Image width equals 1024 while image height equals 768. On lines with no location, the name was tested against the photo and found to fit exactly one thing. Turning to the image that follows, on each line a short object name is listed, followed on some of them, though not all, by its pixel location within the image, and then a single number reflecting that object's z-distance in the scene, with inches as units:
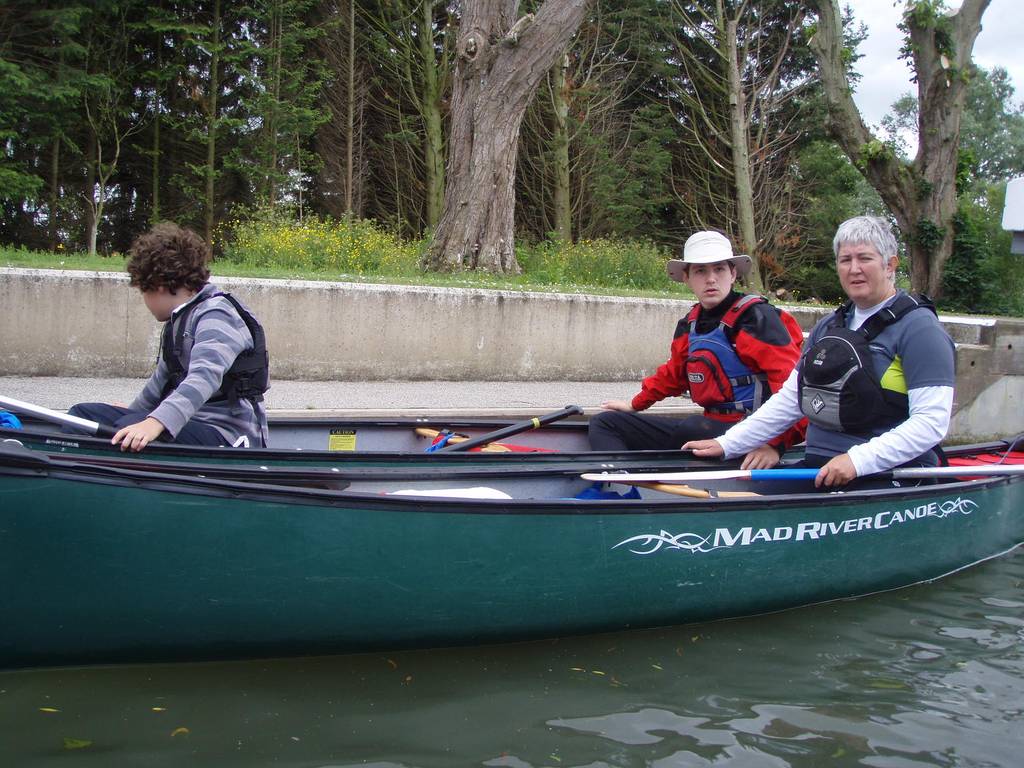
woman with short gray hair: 171.6
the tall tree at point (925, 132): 767.7
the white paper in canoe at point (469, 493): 168.1
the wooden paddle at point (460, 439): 212.3
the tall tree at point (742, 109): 949.8
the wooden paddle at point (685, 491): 181.3
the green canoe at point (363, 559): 137.0
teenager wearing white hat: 205.0
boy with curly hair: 160.7
